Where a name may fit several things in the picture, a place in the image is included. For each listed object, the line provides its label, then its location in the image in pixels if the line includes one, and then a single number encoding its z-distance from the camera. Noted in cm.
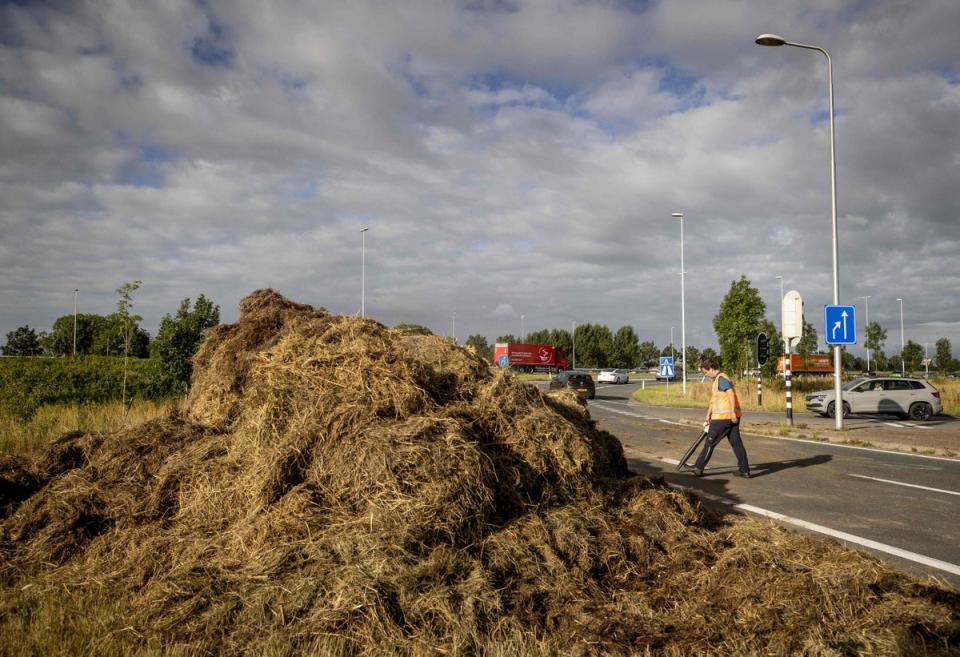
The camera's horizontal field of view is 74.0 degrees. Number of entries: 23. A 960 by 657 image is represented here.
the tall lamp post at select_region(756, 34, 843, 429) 1820
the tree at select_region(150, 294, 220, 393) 1669
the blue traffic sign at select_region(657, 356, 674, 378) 4041
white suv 2341
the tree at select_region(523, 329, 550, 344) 11075
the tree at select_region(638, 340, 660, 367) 12812
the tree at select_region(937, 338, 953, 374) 9112
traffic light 2339
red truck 6450
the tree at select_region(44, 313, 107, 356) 6906
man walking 1030
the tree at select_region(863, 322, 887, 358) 7594
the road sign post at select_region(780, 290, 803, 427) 2119
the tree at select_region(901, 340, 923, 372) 8550
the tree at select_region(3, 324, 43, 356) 7519
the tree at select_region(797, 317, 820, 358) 6975
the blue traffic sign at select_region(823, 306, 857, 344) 1791
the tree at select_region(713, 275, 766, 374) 4072
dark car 3344
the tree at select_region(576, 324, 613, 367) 10031
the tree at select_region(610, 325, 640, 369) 10150
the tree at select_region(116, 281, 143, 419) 1359
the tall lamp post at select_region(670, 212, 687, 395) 3860
